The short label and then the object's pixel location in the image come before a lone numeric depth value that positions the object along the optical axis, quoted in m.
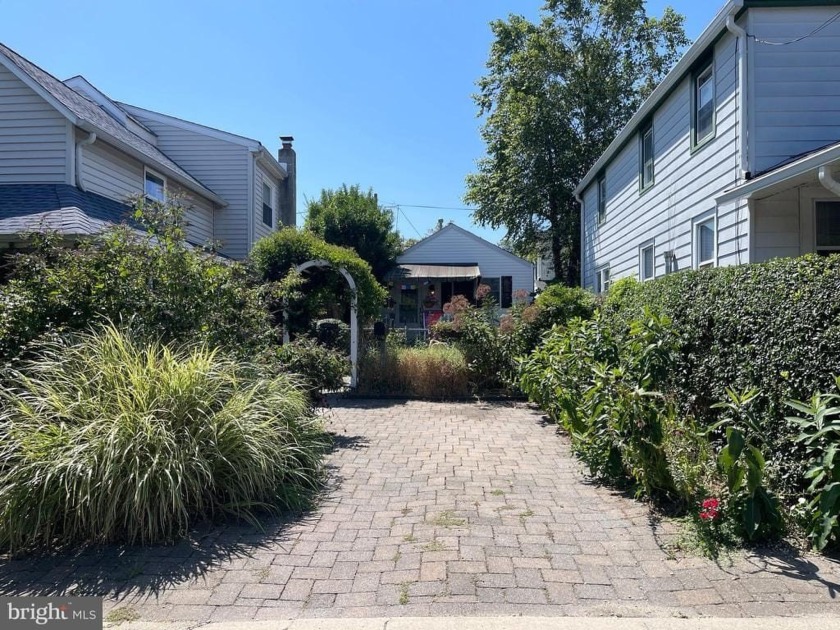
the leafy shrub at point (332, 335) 11.13
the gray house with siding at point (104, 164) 10.47
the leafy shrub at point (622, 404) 4.49
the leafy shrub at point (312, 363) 7.01
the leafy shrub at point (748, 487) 3.62
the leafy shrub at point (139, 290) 5.14
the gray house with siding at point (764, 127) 7.32
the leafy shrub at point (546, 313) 10.30
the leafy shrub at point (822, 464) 3.37
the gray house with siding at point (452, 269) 24.23
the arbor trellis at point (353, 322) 10.83
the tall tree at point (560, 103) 21.91
